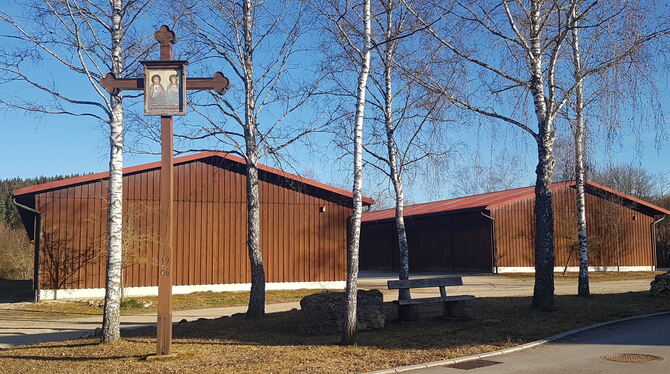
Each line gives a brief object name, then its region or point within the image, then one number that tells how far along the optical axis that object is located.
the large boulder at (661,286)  15.79
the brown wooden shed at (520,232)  33.41
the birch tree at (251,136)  12.81
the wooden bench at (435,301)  11.34
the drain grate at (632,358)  8.04
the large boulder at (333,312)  10.70
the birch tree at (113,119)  9.88
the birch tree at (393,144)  14.02
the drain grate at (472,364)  7.91
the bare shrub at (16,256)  33.19
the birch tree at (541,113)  11.95
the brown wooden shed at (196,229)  21.41
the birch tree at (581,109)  10.63
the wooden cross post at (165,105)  8.63
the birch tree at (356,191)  9.34
